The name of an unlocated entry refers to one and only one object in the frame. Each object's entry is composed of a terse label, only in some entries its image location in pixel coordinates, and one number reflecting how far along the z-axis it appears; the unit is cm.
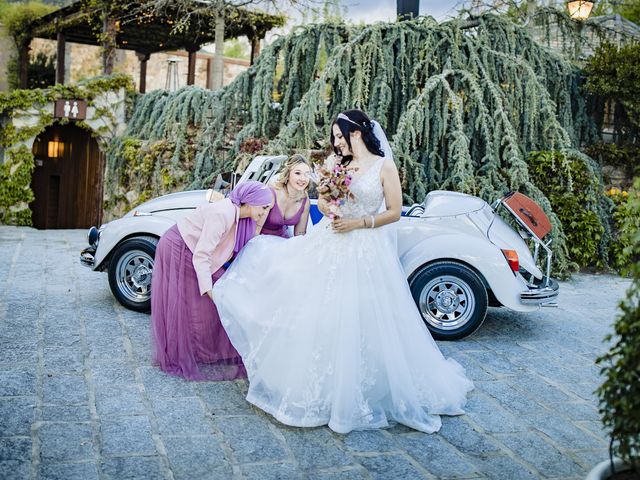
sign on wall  1588
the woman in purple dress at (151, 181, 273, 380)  532
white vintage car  648
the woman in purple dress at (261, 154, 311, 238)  584
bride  446
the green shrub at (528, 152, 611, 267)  1112
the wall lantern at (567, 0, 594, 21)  1372
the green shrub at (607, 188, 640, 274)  1152
